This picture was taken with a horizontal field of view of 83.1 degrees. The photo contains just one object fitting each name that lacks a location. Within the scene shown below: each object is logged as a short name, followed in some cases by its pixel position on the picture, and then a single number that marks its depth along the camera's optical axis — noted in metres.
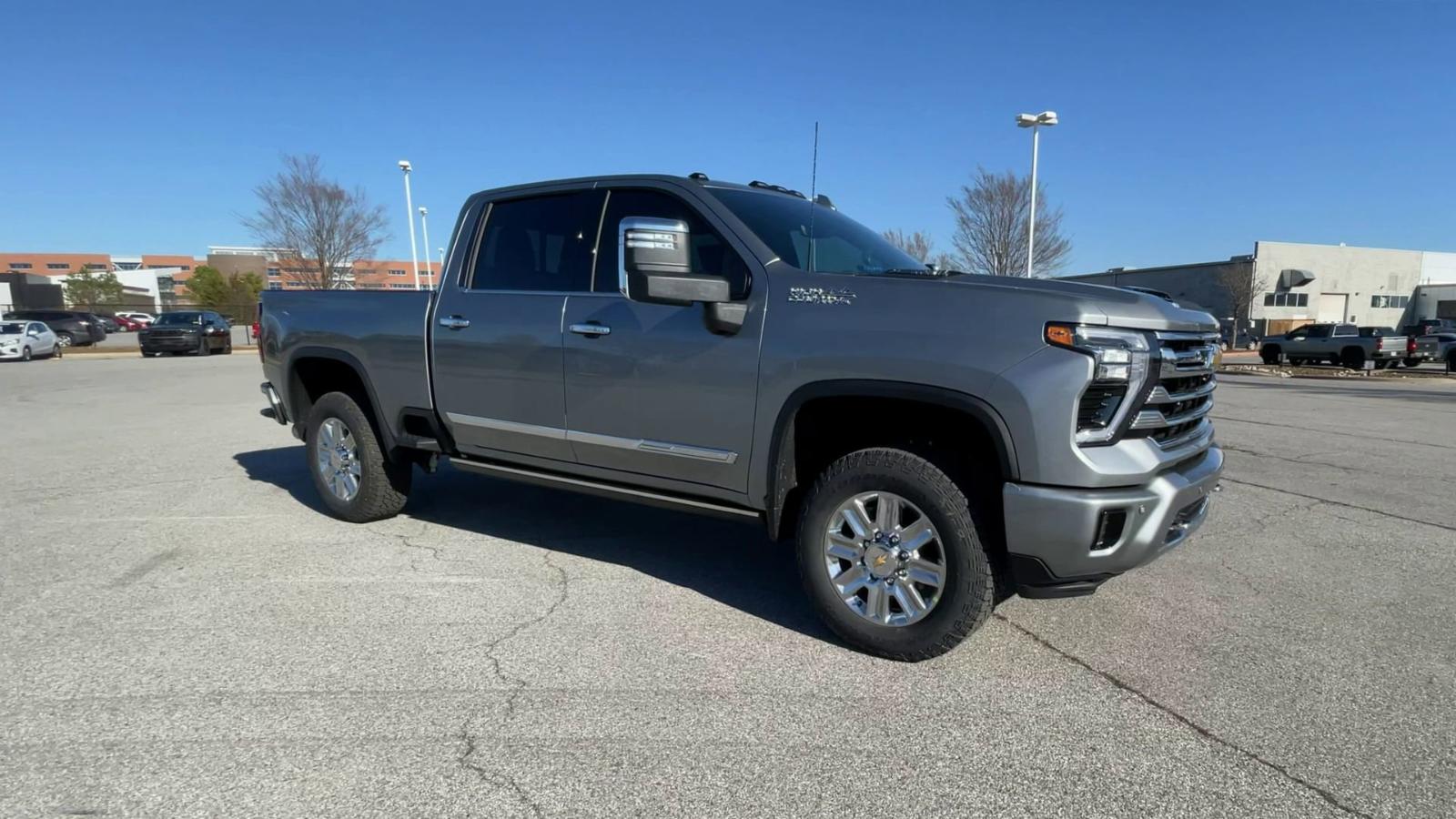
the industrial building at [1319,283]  56.22
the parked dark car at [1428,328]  31.31
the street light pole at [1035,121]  19.08
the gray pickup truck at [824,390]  2.92
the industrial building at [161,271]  36.32
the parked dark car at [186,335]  28.16
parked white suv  25.39
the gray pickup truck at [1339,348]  27.12
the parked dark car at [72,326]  33.97
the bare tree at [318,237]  32.69
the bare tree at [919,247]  29.99
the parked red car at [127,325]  49.20
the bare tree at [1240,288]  52.78
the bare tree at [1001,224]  25.39
